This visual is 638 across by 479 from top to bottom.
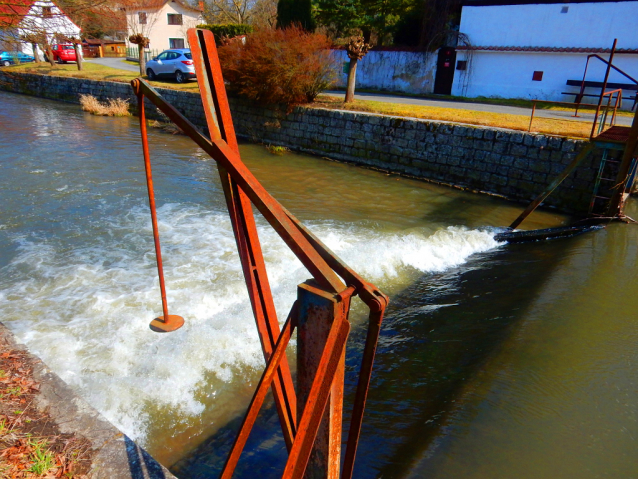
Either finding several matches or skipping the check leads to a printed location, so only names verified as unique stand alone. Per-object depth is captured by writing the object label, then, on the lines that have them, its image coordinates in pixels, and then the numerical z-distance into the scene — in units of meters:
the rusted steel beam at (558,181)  8.91
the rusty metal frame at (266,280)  1.66
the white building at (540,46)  19.12
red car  32.38
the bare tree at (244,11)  33.59
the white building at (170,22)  42.50
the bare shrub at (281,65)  15.23
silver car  21.75
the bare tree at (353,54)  15.36
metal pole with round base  3.08
